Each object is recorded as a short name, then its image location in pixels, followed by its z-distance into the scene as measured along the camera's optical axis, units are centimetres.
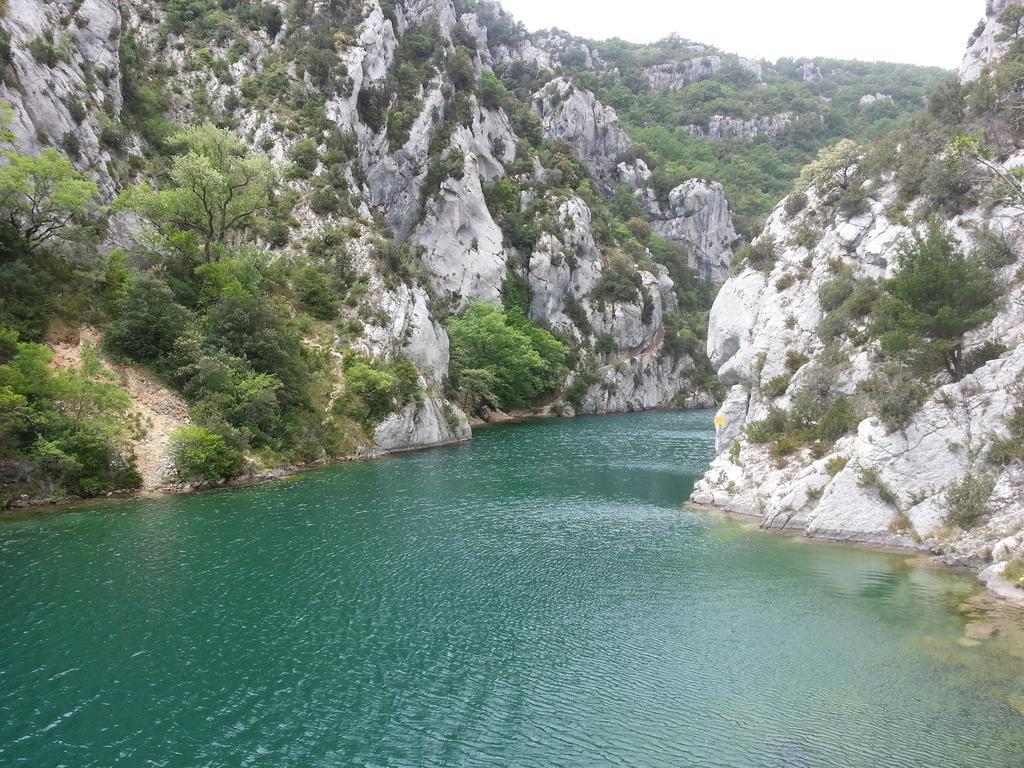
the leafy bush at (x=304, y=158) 6288
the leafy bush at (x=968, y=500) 2064
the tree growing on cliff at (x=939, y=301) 2366
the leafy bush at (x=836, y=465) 2492
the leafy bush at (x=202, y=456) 3200
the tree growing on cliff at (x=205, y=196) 4269
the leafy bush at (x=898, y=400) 2333
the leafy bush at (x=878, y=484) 2309
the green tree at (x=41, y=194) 3409
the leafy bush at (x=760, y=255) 3861
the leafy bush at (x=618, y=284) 9044
